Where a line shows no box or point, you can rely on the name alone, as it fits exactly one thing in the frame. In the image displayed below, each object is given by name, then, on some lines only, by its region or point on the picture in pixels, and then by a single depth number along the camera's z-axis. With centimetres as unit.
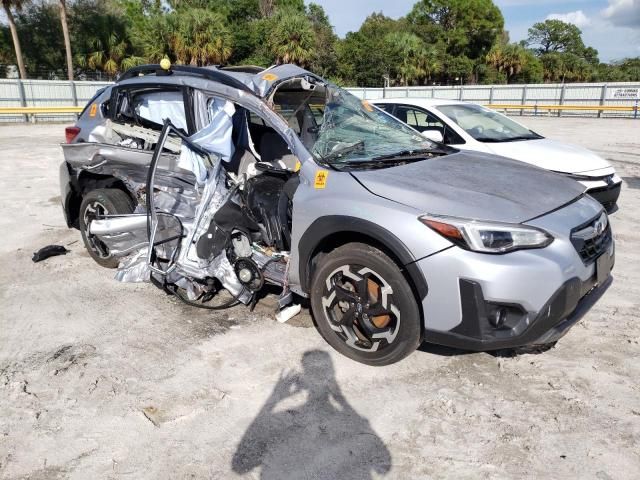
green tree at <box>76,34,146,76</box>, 3259
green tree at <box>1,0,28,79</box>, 2375
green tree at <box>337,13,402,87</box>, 4362
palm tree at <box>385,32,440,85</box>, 4262
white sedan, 596
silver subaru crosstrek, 274
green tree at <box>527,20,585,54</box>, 6781
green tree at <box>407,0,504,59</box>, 5116
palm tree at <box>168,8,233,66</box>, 3192
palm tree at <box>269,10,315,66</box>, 3441
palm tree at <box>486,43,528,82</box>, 4900
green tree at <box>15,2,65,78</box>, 3434
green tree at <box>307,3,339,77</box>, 4628
